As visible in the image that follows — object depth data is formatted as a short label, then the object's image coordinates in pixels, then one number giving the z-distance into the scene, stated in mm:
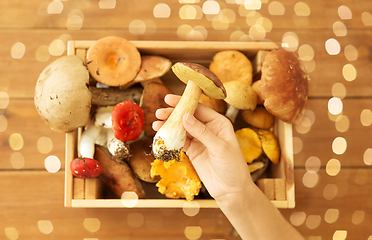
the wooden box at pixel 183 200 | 701
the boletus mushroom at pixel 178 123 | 641
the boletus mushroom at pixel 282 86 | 689
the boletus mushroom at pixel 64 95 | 668
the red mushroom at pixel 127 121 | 673
